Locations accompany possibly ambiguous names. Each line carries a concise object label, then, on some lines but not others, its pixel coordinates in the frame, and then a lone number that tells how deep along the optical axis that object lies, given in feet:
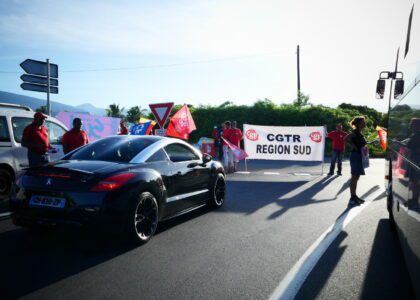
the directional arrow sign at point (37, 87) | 38.27
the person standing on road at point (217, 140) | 49.01
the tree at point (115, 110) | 255.74
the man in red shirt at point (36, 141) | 25.14
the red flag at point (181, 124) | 50.67
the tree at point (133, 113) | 247.50
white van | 25.85
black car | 14.57
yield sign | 39.86
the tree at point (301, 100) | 103.51
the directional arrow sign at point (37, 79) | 37.83
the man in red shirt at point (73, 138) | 28.07
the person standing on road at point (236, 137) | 50.11
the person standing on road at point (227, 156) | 48.32
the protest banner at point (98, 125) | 55.88
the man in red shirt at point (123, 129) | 56.85
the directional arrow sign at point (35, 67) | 37.73
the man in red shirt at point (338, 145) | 45.19
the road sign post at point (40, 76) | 37.99
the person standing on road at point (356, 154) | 26.84
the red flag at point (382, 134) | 58.39
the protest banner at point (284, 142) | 49.90
